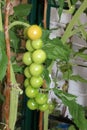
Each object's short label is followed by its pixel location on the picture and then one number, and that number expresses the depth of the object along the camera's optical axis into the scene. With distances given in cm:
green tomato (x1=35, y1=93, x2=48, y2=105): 88
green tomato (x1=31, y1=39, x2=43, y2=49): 80
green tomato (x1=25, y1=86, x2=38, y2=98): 86
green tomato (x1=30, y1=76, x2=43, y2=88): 84
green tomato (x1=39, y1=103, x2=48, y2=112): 92
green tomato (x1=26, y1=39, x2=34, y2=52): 82
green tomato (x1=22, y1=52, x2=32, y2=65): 83
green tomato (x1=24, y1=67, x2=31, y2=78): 87
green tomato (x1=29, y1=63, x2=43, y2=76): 81
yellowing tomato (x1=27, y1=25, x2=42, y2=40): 77
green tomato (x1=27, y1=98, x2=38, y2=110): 93
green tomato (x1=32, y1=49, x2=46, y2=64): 79
